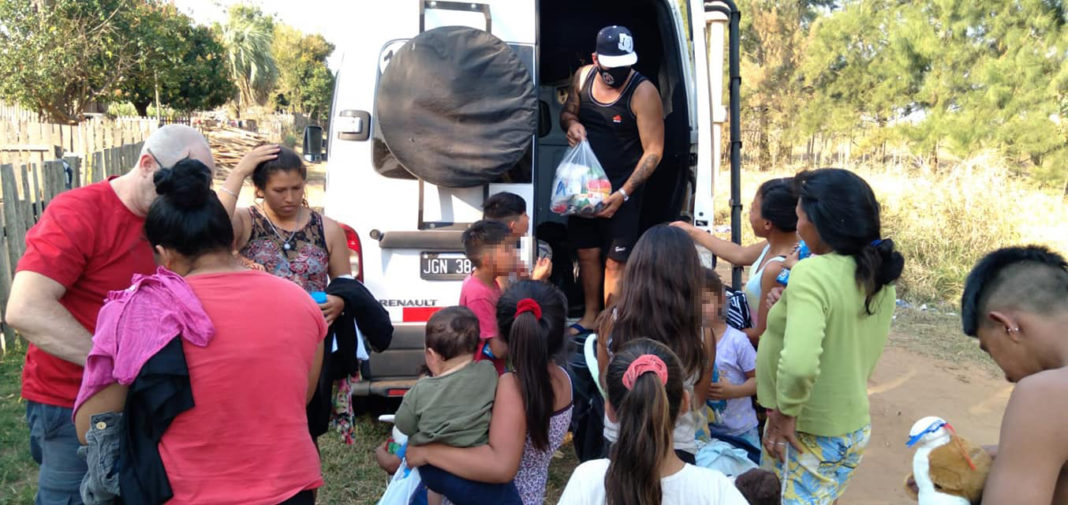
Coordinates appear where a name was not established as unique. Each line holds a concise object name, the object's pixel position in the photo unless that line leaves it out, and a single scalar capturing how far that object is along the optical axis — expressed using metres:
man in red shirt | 2.25
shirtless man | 1.52
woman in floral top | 3.04
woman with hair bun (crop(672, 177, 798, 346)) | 3.38
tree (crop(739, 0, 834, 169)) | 22.95
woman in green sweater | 2.55
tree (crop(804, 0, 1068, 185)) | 16.22
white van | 3.89
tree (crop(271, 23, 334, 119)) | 42.78
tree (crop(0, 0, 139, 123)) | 16.11
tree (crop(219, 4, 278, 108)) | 33.88
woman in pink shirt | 1.96
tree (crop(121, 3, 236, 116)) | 18.39
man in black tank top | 4.54
